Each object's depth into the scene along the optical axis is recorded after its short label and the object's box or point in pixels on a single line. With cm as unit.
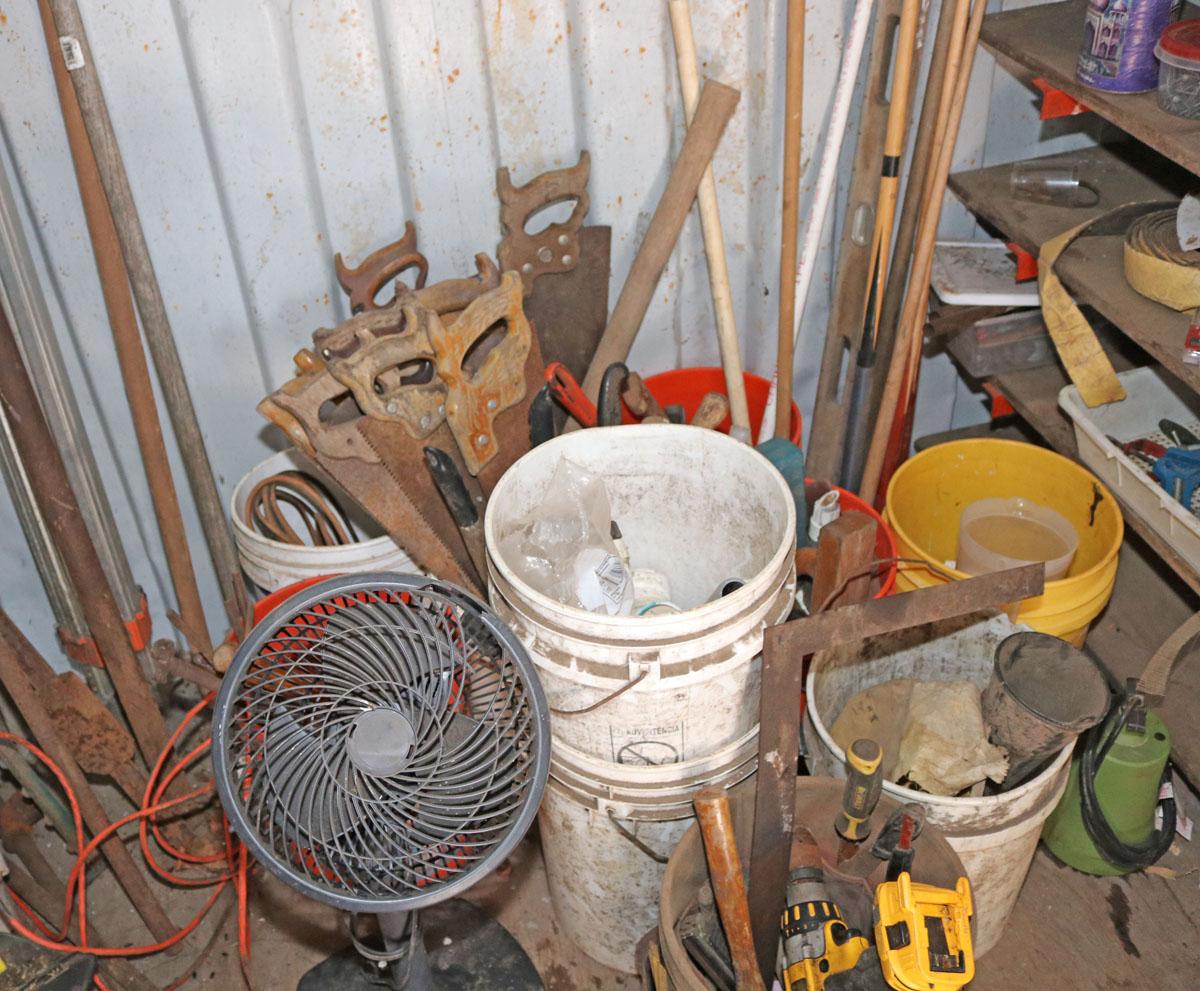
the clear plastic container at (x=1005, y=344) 244
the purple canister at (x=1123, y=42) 184
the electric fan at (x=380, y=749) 143
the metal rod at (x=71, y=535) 175
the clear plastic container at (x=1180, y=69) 176
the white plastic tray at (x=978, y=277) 231
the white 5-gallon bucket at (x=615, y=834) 176
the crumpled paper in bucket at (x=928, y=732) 185
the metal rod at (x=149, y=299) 176
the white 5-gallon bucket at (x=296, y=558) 204
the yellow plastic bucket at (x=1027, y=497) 204
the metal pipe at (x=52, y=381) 190
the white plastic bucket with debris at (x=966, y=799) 175
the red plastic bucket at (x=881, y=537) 206
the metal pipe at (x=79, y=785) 174
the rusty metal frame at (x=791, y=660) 153
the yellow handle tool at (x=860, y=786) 159
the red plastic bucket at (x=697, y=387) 244
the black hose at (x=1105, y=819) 202
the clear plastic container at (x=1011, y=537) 223
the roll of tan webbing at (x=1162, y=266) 192
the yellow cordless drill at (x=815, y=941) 164
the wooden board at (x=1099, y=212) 194
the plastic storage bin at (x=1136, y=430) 207
